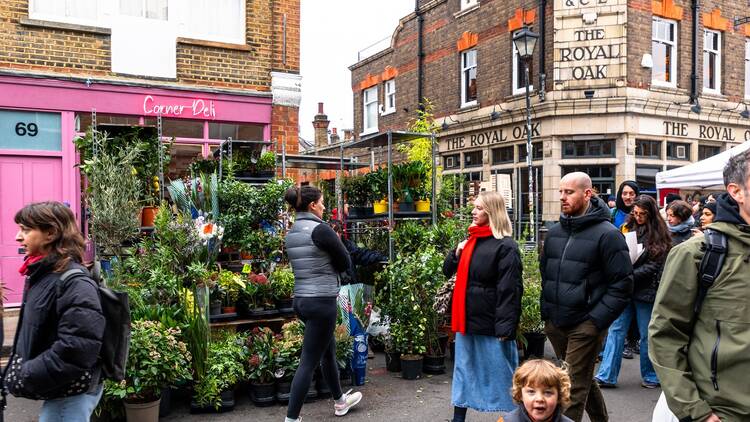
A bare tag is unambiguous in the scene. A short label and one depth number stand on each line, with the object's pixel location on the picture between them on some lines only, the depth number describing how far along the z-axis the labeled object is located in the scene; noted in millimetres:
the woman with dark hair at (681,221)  6559
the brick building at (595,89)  15859
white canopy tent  9734
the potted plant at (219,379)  5316
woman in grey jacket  4762
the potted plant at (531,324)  7004
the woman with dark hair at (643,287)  5945
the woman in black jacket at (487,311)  4492
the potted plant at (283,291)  6559
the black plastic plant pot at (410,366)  6457
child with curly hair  3055
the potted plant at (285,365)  5645
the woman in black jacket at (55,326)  2809
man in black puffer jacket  4172
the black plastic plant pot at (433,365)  6668
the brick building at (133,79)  8867
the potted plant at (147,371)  4816
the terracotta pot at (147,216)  7383
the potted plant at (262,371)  5590
